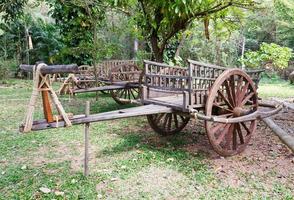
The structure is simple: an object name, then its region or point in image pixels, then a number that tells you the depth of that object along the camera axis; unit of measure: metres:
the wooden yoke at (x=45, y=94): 3.40
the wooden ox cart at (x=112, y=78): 9.01
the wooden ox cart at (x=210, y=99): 4.68
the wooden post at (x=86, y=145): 3.96
